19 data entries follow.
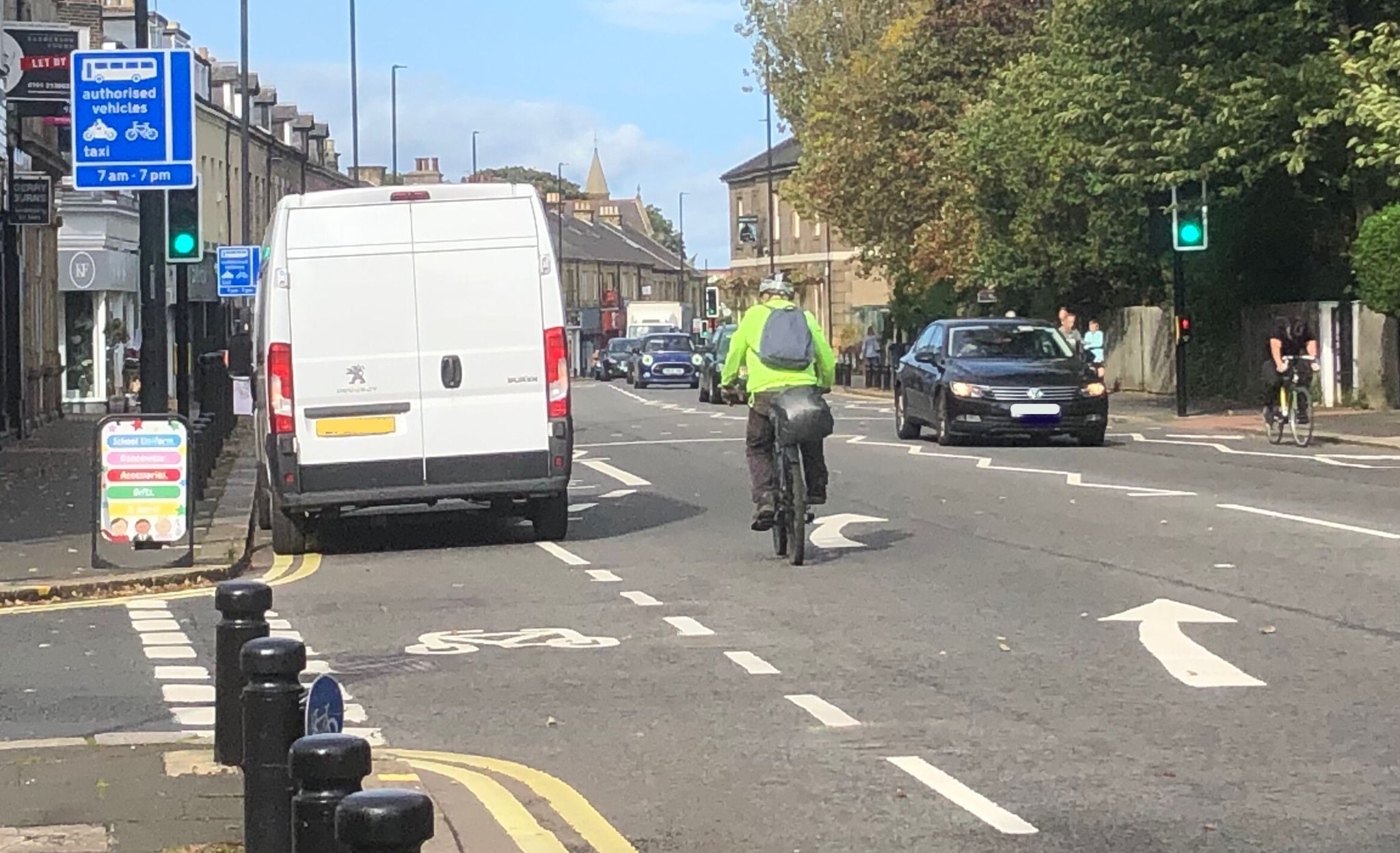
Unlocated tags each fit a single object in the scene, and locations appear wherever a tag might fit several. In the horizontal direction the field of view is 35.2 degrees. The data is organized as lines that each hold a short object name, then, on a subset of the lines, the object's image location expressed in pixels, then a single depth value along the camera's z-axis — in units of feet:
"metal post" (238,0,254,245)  137.80
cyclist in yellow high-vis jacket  48.57
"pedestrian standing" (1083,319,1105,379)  120.98
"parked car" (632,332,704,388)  228.84
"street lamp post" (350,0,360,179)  175.11
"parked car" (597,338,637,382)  291.17
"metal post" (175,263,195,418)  73.67
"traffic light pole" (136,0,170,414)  59.62
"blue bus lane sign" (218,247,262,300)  126.21
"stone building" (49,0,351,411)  166.40
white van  51.67
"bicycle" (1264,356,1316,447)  87.76
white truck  294.46
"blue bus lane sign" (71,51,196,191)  53.16
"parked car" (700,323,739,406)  157.58
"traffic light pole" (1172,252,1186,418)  111.75
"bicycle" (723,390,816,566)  47.42
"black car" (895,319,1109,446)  87.81
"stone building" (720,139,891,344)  304.91
